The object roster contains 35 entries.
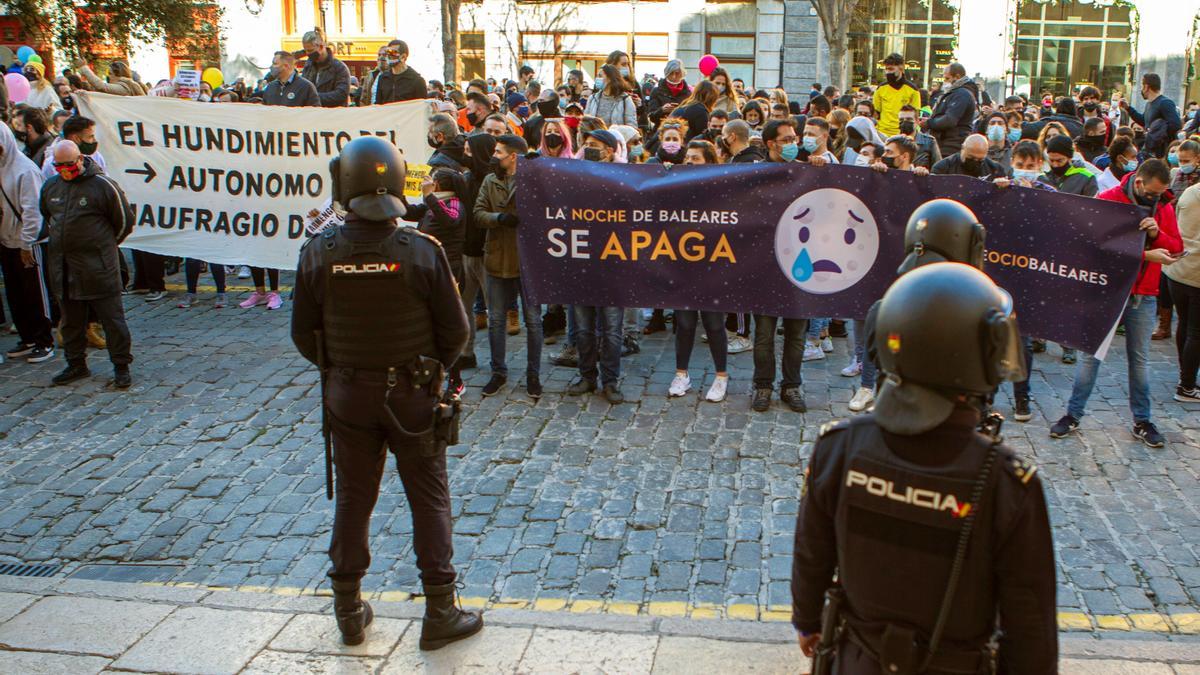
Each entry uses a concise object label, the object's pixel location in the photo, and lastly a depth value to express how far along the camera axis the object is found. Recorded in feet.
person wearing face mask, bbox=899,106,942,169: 33.45
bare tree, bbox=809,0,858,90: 97.56
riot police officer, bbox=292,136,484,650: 15.13
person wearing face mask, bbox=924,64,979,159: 39.37
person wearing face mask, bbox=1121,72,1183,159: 46.88
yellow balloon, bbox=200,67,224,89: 64.23
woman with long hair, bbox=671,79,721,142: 39.14
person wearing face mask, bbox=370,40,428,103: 43.50
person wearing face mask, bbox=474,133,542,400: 27.66
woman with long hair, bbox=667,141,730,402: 27.58
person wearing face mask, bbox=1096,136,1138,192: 33.86
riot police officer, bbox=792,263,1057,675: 9.00
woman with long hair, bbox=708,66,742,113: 41.86
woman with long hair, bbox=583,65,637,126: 42.27
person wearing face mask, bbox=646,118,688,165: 31.71
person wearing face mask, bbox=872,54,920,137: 46.78
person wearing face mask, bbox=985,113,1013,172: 37.19
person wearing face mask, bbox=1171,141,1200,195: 29.30
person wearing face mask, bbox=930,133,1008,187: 28.02
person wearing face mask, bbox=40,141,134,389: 28.71
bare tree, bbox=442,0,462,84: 104.88
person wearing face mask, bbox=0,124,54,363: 31.30
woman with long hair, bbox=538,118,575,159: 29.12
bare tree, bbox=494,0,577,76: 128.06
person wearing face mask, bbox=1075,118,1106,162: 39.24
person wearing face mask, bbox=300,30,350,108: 44.65
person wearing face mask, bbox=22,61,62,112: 49.38
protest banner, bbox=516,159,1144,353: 24.47
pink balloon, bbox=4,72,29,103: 51.39
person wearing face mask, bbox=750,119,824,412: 26.94
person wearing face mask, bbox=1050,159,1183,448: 24.20
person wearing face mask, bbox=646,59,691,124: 45.70
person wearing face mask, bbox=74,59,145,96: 49.83
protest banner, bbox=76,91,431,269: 34.96
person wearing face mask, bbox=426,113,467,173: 29.43
